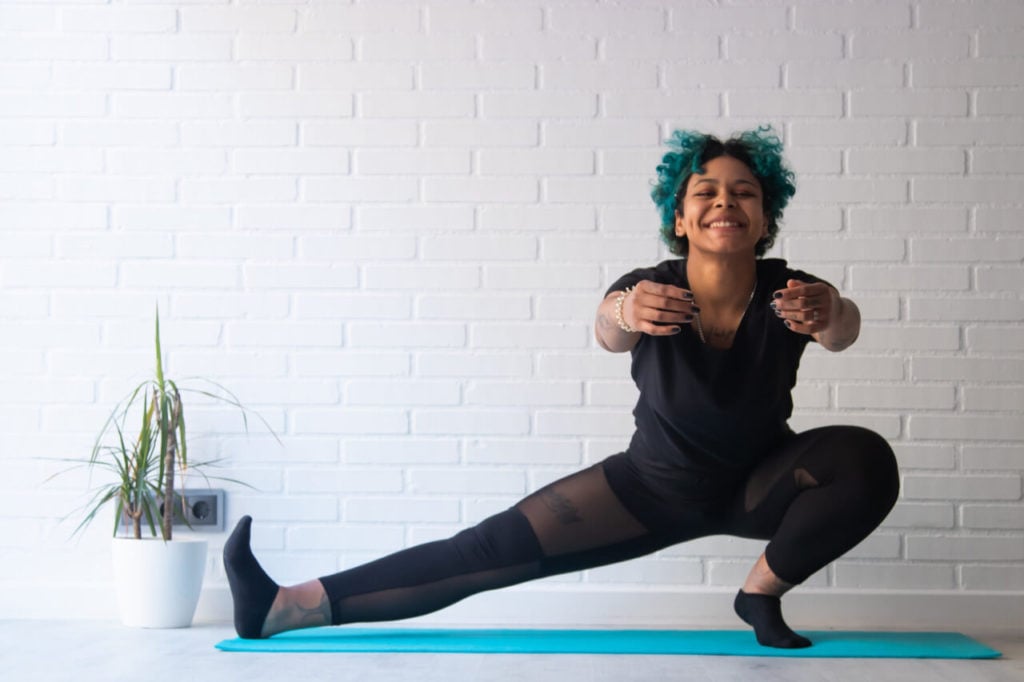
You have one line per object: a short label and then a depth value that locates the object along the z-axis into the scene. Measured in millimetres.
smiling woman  2799
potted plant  3285
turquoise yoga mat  2865
